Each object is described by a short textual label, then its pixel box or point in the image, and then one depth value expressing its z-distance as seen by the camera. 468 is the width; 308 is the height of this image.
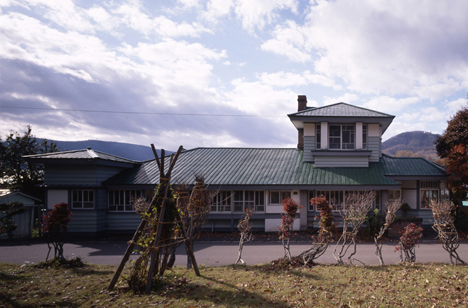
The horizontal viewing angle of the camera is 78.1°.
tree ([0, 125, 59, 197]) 25.45
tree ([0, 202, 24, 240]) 11.48
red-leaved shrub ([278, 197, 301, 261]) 9.80
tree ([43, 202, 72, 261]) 10.16
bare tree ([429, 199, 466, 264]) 9.41
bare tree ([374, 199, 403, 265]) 9.88
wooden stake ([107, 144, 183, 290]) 7.34
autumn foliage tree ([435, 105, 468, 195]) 17.56
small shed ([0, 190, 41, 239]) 19.05
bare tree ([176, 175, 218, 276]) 9.38
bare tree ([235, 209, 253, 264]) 10.04
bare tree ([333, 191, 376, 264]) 9.47
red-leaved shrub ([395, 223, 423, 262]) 9.17
